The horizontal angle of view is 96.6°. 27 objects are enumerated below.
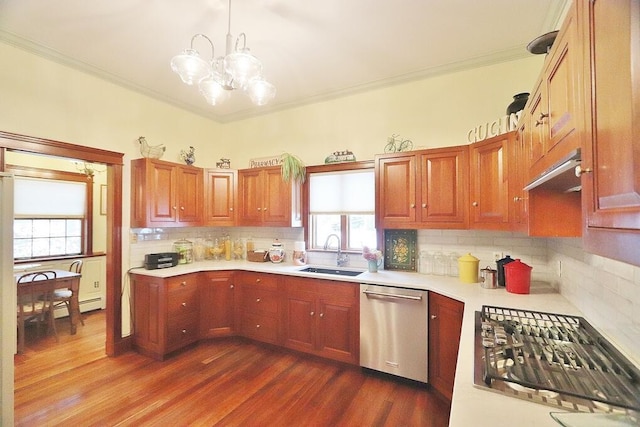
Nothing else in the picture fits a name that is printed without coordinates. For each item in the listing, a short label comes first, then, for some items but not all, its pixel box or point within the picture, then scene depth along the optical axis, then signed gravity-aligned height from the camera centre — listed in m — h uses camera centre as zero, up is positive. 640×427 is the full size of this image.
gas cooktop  0.89 -0.58
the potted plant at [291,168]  3.53 +0.61
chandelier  1.91 +1.02
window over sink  3.38 +0.10
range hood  0.85 +0.16
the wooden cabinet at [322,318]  2.80 -1.05
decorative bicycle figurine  3.12 +0.80
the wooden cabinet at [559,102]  0.94 +0.46
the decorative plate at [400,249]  3.10 -0.36
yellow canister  2.57 -0.48
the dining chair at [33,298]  3.32 -0.99
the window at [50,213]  4.24 +0.08
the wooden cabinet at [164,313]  3.03 -1.05
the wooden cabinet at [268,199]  3.58 +0.24
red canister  2.20 -0.48
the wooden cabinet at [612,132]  0.57 +0.20
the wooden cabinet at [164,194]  3.23 +0.29
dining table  3.58 -0.86
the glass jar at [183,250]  3.69 -0.42
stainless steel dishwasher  2.47 -1.03
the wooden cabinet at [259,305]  3.23 -1.03
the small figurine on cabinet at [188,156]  3.81 +0.83
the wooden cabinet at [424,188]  2.62 +0.27
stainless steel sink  3.22 -0.63
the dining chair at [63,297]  3.71 -1.04
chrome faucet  3.45 -0.51
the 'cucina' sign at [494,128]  2.20 +0.75
